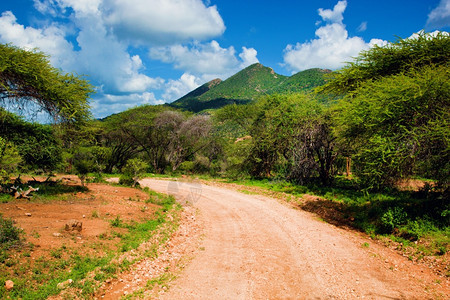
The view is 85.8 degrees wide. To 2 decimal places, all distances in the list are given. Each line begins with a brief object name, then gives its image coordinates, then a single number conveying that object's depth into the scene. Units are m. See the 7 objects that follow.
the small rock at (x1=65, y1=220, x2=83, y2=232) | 6.85
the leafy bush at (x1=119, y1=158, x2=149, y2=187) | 15.47
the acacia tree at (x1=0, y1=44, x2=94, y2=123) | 9.75
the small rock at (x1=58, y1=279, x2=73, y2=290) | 4.72
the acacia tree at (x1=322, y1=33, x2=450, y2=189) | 8.60
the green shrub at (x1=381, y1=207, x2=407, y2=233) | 8.80
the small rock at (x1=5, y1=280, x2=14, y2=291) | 4.37
